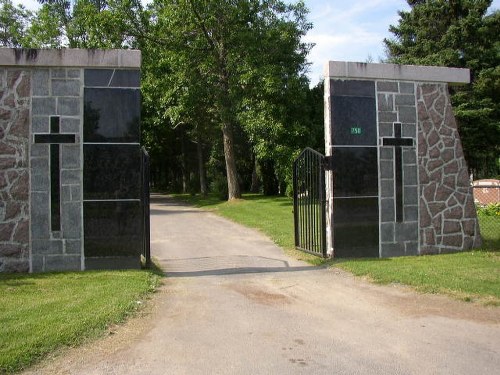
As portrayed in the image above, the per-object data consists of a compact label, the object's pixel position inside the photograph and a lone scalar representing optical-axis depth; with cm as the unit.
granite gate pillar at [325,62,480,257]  999
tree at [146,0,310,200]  2417
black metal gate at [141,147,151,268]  905
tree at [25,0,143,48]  2558
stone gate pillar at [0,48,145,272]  881
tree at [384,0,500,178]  2794
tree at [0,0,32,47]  4019
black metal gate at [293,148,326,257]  1007
